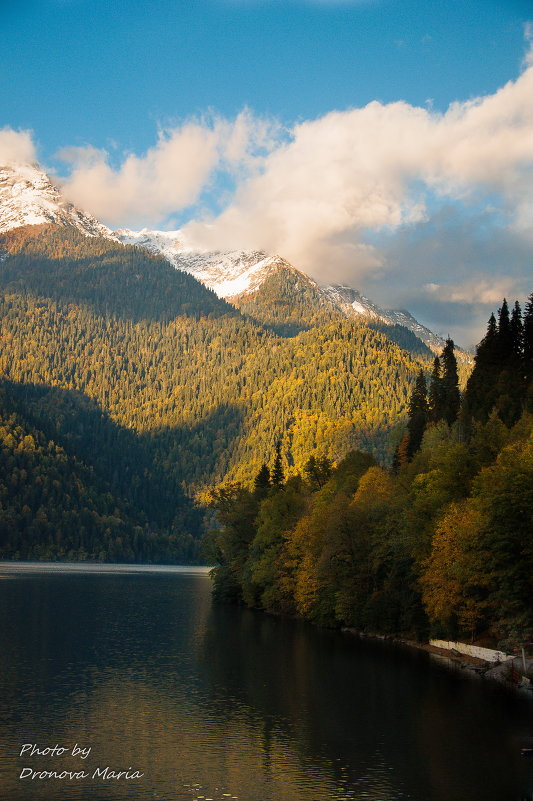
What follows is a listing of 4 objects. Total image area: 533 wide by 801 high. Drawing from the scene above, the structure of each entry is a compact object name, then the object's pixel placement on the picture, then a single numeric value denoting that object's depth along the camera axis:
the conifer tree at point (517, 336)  136.50
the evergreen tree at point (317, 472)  152.54
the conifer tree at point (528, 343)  127.41
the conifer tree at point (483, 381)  126.75
